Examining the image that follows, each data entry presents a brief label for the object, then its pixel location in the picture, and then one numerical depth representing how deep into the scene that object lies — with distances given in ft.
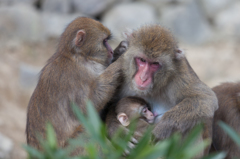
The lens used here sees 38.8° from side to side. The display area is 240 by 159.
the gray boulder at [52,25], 42.06
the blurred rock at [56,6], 43.32
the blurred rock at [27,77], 36.42
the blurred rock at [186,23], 45.19
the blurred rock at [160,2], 46.59
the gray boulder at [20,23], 39.70
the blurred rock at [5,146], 27.53
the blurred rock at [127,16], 43.78
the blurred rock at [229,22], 45.19
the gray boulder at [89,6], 44.01
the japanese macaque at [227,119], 15.37
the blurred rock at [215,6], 47.09
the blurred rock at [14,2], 41.36
